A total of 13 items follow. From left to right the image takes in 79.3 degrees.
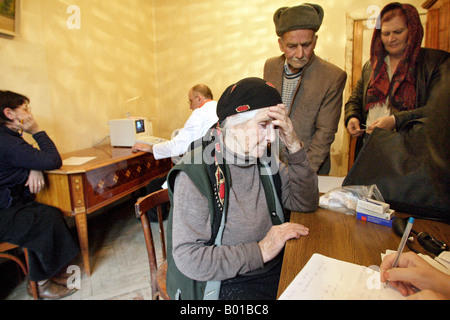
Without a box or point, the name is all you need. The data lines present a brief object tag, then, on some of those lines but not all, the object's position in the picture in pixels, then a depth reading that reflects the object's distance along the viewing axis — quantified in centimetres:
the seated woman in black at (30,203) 181
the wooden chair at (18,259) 176
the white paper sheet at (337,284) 69
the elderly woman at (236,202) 97
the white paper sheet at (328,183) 150
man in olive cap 176
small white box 106
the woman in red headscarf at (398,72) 133
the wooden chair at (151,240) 127
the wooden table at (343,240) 84
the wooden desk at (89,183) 206
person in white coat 274
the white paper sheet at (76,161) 223
